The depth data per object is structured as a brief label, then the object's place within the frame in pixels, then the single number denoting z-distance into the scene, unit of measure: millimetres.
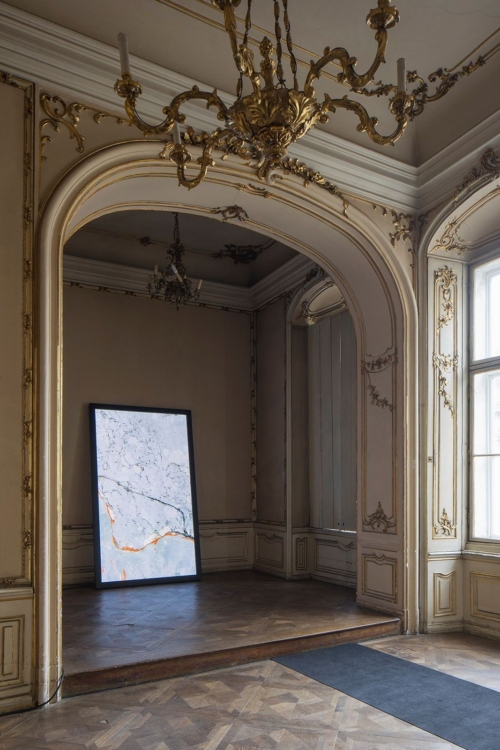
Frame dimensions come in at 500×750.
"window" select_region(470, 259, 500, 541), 5363
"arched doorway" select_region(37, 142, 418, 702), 4473
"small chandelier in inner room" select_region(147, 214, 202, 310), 6223
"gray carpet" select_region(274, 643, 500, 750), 3330
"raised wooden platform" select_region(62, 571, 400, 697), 4012
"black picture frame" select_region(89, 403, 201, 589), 6547
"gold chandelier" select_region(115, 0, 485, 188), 2482
